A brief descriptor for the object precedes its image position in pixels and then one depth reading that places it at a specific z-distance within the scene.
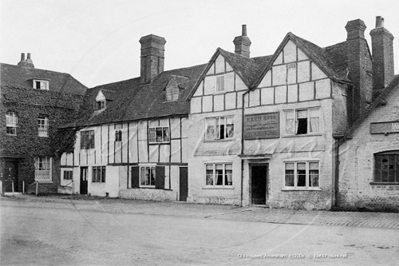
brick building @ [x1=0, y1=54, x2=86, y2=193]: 36.03
